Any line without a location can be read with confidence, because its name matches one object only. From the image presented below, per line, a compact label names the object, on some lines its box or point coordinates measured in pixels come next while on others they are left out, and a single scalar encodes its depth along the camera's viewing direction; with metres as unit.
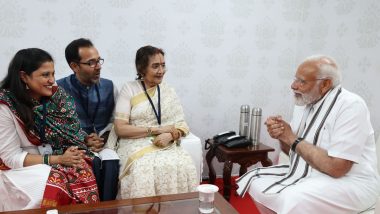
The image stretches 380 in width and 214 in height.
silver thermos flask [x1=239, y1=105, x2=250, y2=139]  2.93
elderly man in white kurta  1.63
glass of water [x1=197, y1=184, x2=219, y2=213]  1.46
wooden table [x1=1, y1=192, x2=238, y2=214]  1.49
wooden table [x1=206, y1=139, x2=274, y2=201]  2.65
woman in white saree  2.16
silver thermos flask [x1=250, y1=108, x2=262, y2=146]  2.86
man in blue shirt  2.18
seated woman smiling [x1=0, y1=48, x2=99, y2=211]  1.78
